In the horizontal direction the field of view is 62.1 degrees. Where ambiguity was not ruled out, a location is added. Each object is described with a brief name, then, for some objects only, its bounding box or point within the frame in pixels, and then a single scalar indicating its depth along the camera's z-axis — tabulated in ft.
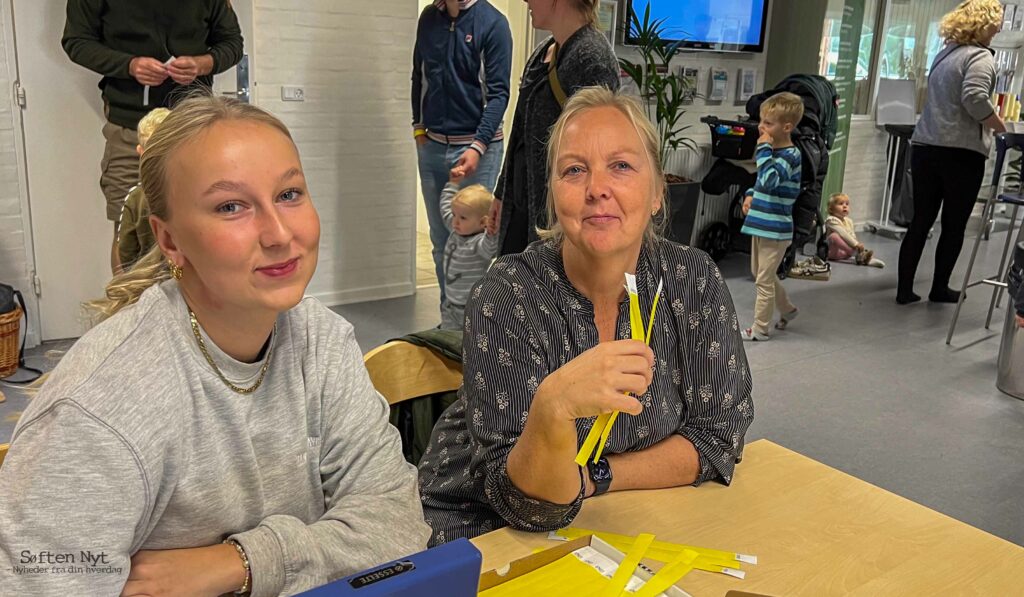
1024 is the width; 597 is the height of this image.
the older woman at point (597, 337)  4.50
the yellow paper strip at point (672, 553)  3.72
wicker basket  11.05
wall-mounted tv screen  18.84
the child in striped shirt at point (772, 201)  14.44
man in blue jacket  13.06
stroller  15.49
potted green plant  17.75
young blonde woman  2.94
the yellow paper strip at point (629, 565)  3.31
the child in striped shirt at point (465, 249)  10.29
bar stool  13.51
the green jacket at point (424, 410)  5.32
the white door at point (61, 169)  11.68
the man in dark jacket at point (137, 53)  10.77
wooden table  3.68
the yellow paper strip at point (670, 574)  3.36
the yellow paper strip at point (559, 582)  3.28
